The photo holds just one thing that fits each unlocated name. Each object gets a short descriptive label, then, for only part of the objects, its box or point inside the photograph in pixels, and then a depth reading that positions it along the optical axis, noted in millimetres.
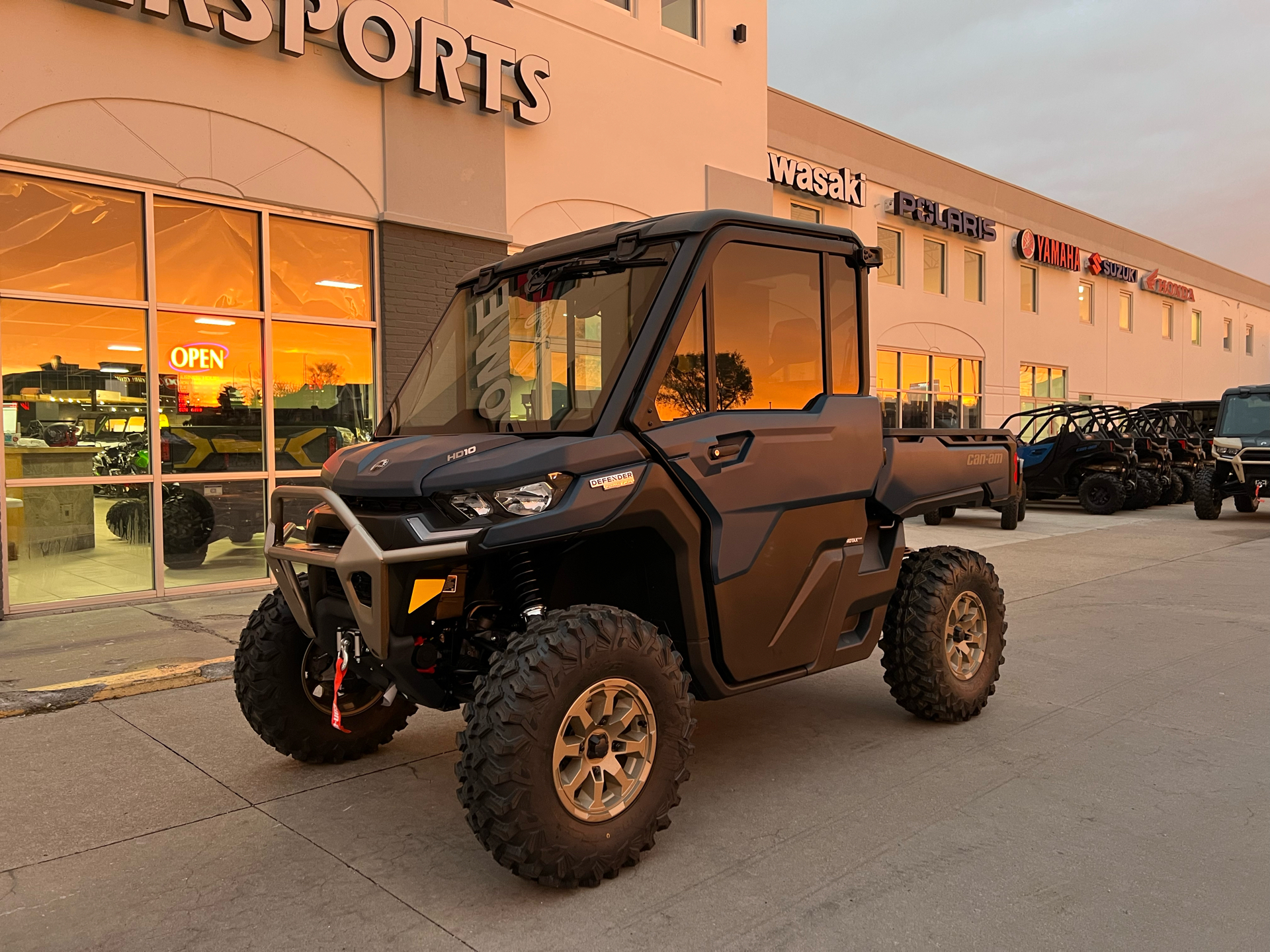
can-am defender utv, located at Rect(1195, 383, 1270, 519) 16234
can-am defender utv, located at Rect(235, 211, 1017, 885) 3346
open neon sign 9203
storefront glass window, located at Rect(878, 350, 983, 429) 21391
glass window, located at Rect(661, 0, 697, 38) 13352
